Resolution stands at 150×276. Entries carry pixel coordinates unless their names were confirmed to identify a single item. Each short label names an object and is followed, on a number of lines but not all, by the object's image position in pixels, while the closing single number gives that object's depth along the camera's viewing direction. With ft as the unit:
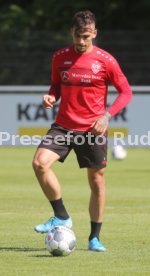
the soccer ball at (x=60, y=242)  61.21
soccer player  64.39
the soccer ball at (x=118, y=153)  143.33
